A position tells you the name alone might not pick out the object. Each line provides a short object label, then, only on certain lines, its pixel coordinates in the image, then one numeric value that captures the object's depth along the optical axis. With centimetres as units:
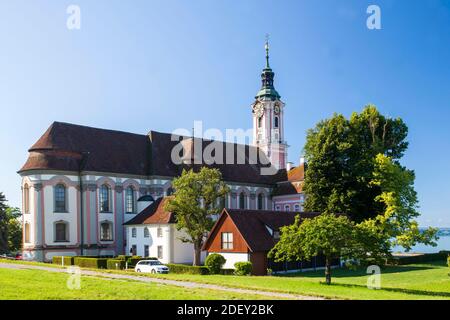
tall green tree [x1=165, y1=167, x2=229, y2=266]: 4953
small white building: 5566
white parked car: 3966
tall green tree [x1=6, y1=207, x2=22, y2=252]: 7281
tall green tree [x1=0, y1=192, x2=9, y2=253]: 6700
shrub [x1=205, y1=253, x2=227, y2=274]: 4202
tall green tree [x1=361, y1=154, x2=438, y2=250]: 5478
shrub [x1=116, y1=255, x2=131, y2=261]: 4791
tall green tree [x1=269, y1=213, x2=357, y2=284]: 3272
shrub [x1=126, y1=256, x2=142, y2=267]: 4675
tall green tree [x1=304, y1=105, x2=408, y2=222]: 5953
